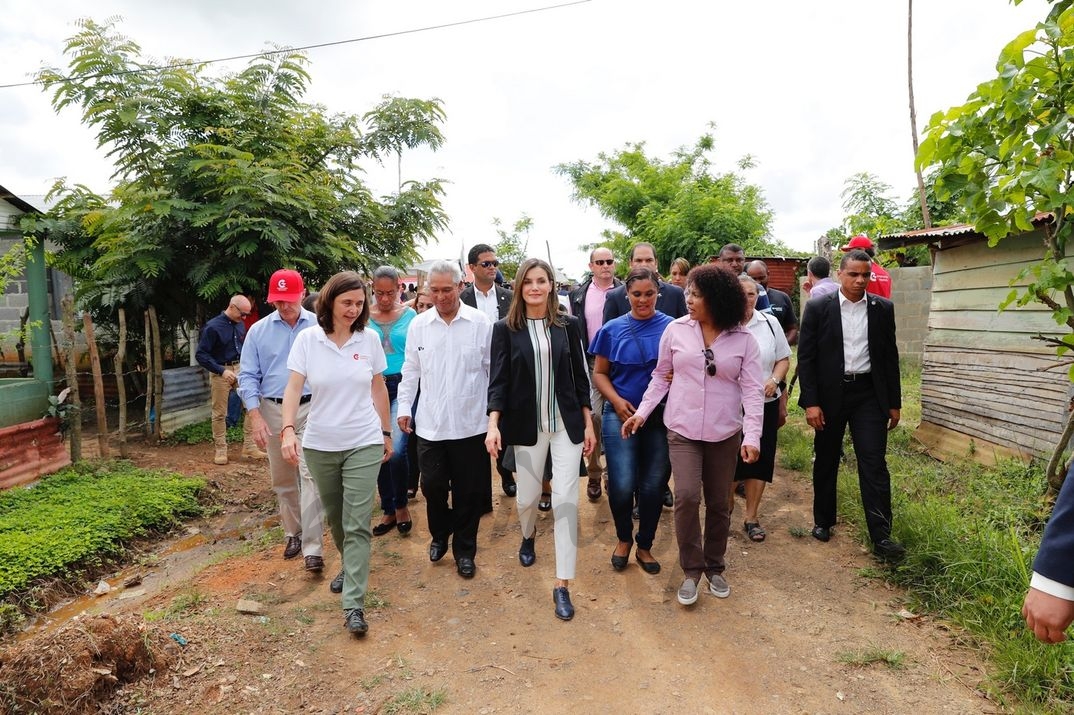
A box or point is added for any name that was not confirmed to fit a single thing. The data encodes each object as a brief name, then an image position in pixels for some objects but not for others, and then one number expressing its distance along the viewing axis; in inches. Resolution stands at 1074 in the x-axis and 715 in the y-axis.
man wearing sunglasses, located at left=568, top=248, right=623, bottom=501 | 216.8
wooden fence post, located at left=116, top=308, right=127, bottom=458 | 300.4
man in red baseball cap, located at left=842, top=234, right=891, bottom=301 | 255.3
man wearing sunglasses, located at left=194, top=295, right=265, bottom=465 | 241.0
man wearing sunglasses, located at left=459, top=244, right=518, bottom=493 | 220.8
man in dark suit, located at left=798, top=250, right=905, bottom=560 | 169.5
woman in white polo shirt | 145.6
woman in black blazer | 151.3
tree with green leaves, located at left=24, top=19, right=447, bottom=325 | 311.6
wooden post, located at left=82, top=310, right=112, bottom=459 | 282.7
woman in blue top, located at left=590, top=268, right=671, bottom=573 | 160.9
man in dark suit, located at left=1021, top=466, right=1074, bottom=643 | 64.4
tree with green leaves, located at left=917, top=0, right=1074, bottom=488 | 111.2
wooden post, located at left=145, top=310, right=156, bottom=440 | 331.3
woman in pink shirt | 145.2
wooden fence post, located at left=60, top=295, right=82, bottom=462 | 270.4
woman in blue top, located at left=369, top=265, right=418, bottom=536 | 198.2
